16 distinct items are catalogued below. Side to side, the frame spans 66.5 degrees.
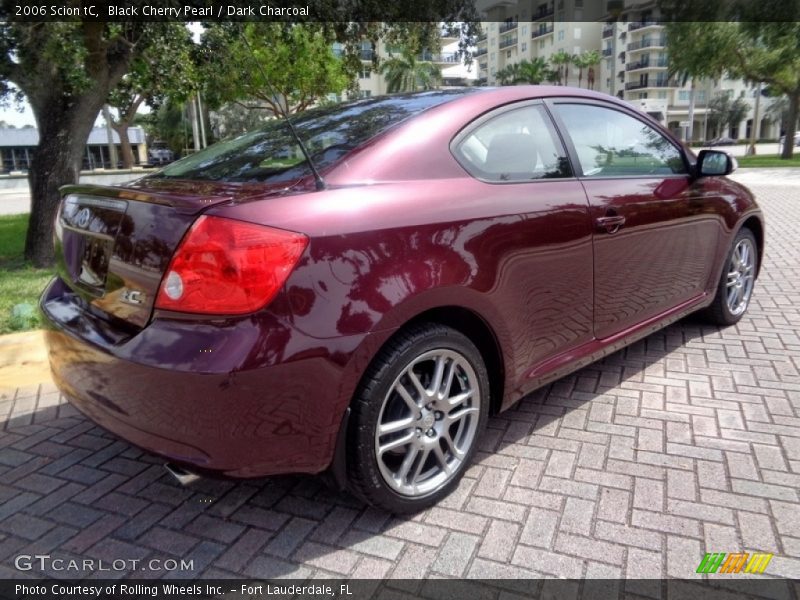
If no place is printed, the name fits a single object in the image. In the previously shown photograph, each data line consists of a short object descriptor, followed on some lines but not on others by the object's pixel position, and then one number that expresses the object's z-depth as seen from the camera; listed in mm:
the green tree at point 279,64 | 8516
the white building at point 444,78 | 66250
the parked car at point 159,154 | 65188
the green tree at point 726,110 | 75875
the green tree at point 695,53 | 28281
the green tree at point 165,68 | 7562
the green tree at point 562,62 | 76125
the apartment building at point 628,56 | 77500
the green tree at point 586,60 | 73775
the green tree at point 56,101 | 7027
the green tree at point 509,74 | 77250
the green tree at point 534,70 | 73375
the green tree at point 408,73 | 57516
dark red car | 1859
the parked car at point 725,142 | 60069
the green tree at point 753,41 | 25109
